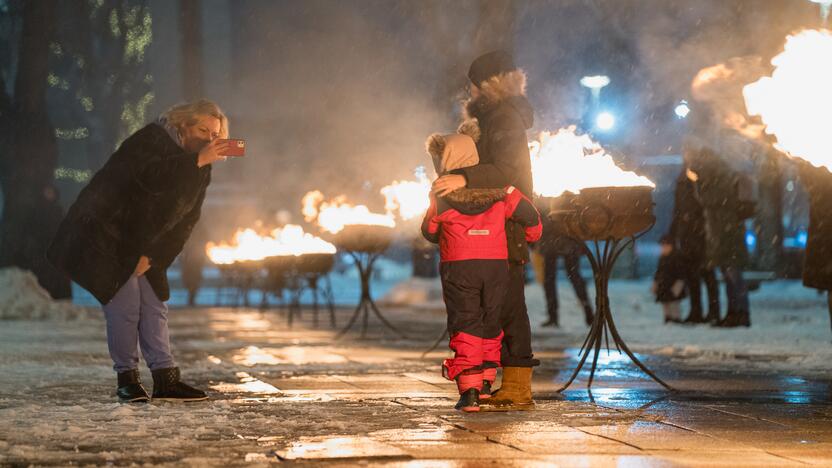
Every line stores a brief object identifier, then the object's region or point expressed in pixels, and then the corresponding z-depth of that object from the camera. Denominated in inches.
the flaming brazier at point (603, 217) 504.9
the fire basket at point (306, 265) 1032.0
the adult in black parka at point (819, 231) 595.7
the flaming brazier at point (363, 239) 888.2
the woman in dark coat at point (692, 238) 1061.5
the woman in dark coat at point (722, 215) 998.6
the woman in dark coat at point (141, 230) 449.7
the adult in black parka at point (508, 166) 433.0
